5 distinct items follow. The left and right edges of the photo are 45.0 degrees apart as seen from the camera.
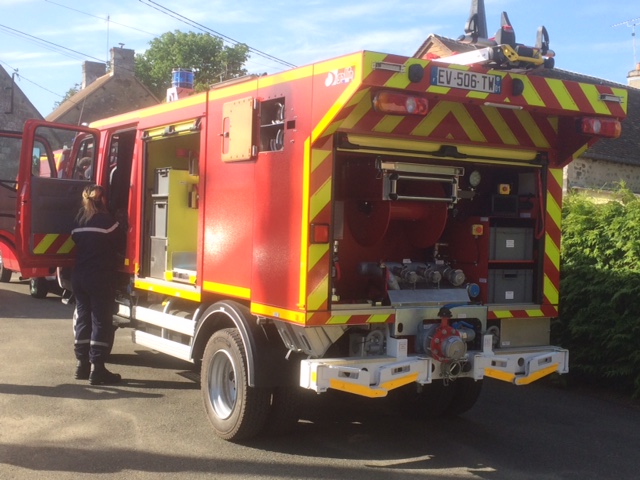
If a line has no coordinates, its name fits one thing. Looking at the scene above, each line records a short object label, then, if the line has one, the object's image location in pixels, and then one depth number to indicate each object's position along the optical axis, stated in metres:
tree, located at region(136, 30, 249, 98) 53.78
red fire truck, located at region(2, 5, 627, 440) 5.15
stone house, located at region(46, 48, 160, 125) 37.81
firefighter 7.60
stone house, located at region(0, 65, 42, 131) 33.66
